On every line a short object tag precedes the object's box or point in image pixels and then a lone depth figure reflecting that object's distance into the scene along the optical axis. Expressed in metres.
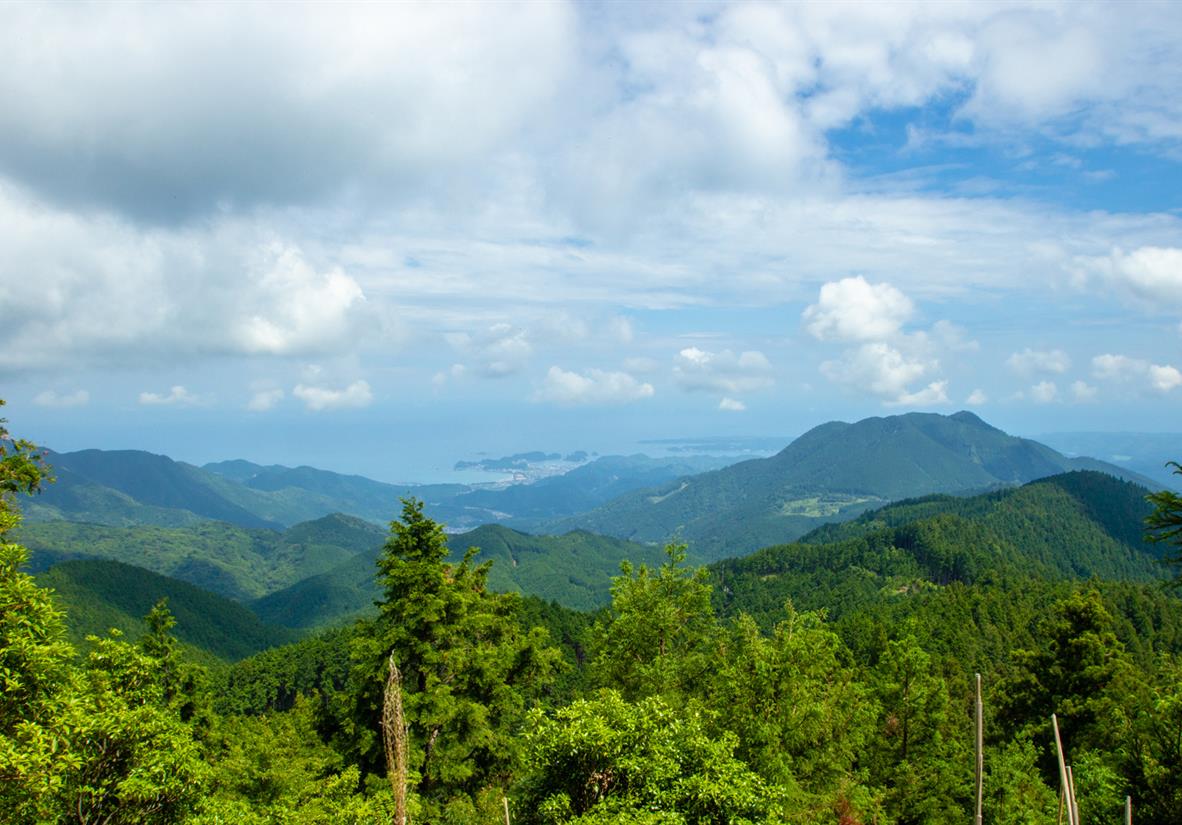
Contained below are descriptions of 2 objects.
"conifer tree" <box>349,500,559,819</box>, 25.08
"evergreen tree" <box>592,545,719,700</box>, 26.42
